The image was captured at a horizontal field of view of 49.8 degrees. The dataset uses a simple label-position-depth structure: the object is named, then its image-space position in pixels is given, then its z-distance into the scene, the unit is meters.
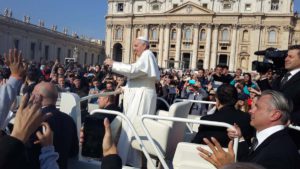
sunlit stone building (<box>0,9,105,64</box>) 44.62
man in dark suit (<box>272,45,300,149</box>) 3.32
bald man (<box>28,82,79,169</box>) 2.80
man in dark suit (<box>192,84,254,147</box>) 3.35
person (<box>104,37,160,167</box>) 3.98
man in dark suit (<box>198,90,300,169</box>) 2.16
